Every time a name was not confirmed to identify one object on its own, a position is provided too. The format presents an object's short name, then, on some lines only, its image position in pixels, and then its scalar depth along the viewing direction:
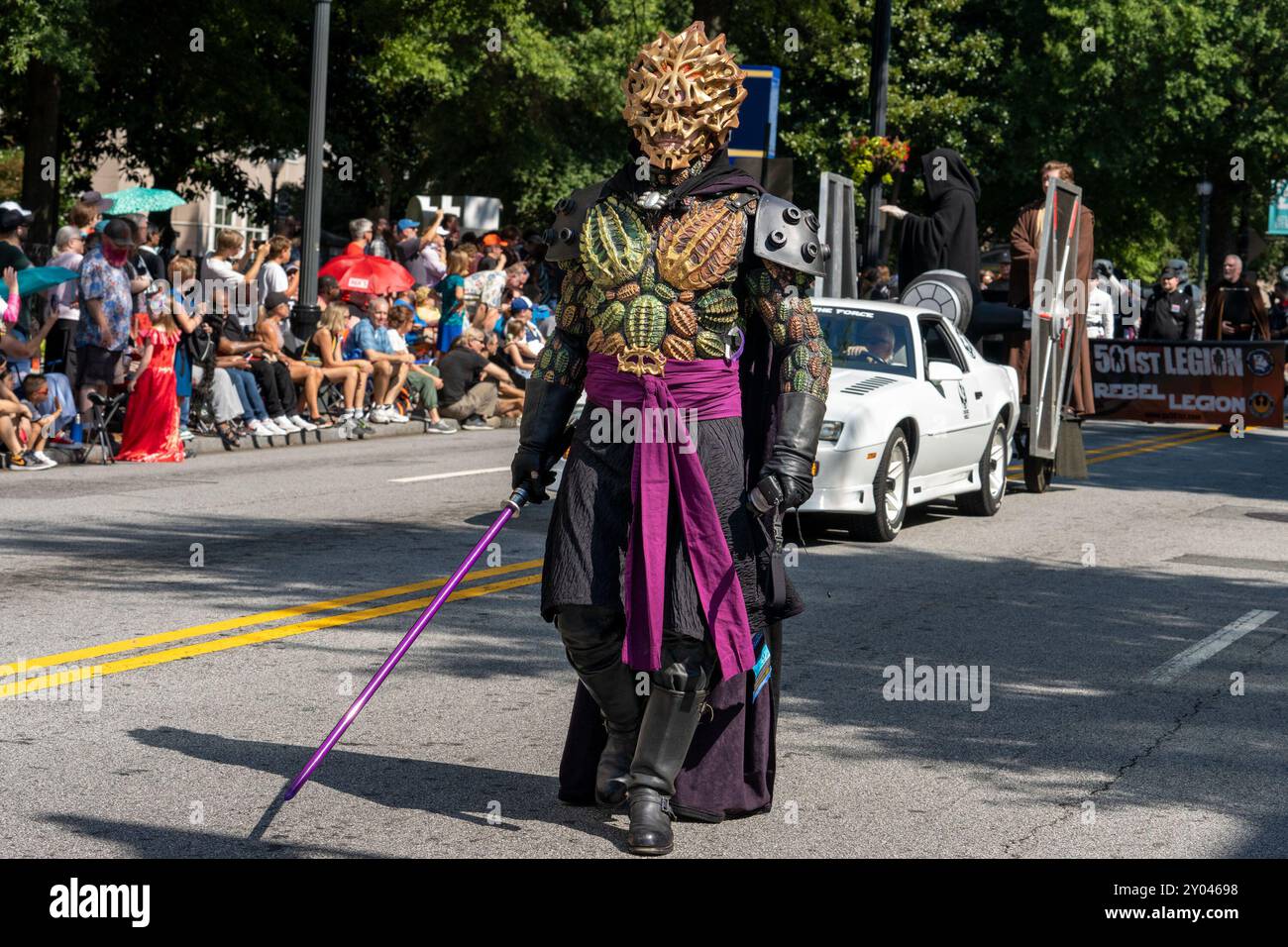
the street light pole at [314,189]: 20.78
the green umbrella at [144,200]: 21.80
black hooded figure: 16.19
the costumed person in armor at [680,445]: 5.28
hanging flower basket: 22.34
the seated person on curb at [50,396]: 15.38
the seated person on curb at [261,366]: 18.31
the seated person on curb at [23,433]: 15.03
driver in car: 13.00
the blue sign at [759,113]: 19.58
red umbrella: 21.11
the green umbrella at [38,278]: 15.37
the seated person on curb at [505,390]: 22.48
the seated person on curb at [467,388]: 21.84
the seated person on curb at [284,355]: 18.80
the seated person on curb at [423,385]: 21.17
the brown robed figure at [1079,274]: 14.88
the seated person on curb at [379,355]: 20.67
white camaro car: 11.73
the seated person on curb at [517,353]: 22.70
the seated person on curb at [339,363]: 19.73
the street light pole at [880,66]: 22.92
